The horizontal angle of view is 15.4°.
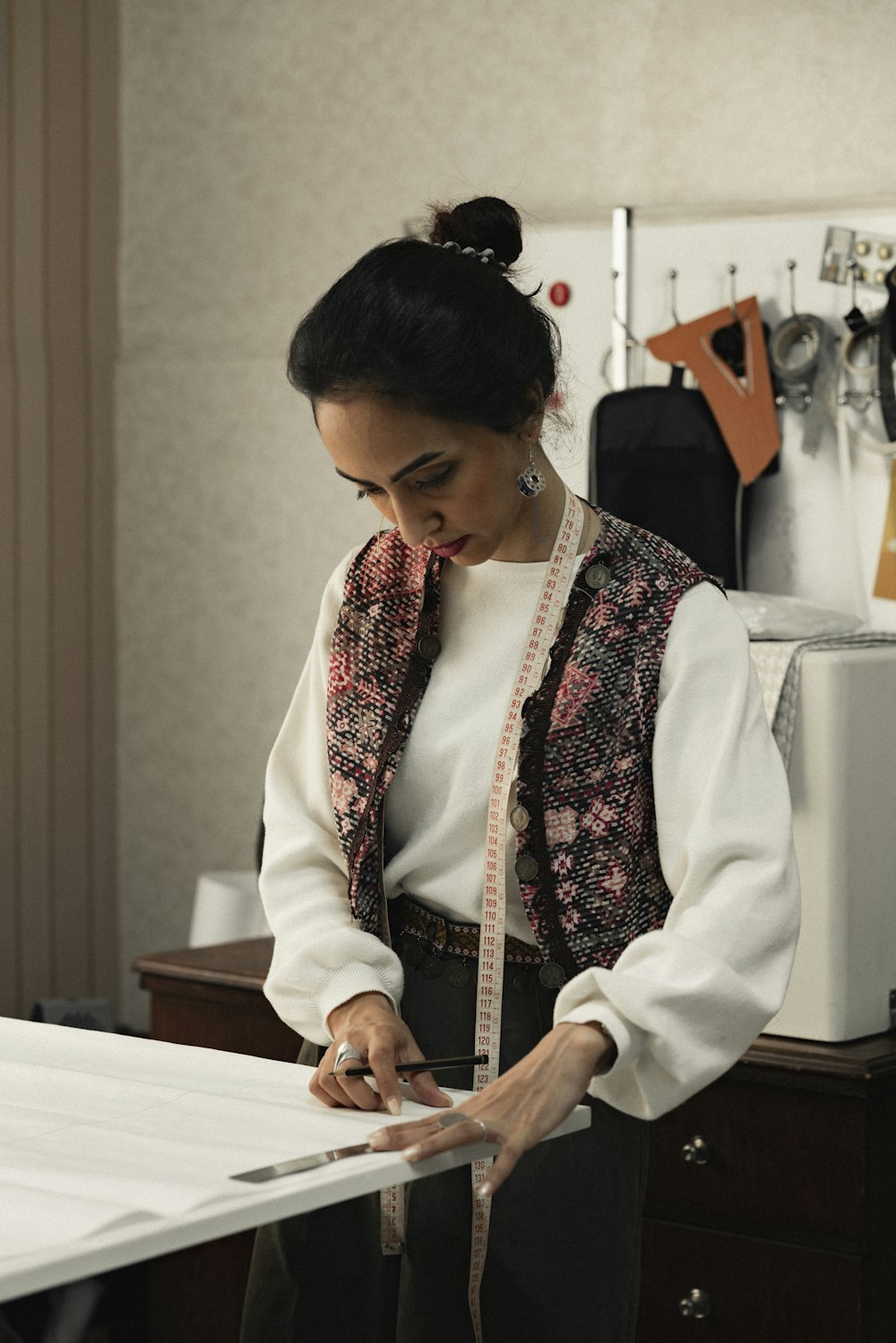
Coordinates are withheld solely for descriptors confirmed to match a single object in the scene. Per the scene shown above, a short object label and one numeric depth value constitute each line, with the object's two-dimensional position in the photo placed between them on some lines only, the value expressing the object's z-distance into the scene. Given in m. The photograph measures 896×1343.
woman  2.34
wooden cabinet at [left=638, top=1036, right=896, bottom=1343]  2.97
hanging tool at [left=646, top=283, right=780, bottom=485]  3.51
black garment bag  3.51
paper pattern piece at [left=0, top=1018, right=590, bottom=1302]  2.05
